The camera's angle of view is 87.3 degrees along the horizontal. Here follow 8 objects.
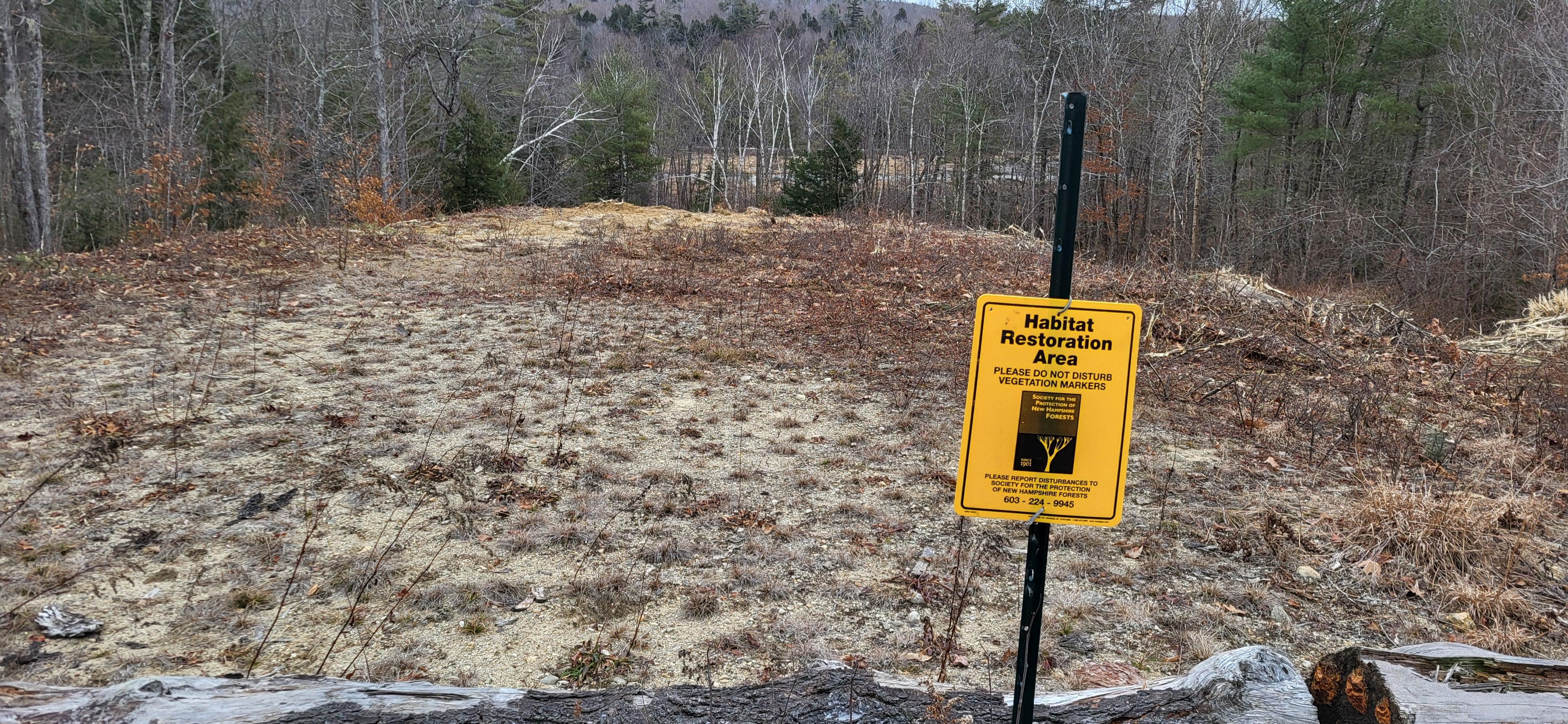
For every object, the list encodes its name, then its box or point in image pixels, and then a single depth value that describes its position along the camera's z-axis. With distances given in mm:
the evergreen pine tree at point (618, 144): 32906
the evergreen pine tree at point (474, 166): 19547
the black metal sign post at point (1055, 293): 1622
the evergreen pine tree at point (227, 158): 19703
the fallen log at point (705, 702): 2053
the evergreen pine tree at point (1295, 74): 21828
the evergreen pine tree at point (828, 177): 25891
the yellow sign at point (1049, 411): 1730
